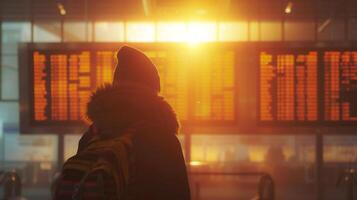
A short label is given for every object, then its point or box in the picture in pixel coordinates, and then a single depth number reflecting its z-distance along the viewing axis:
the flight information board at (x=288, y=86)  7.36
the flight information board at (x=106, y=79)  7.38
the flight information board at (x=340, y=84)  7.41
